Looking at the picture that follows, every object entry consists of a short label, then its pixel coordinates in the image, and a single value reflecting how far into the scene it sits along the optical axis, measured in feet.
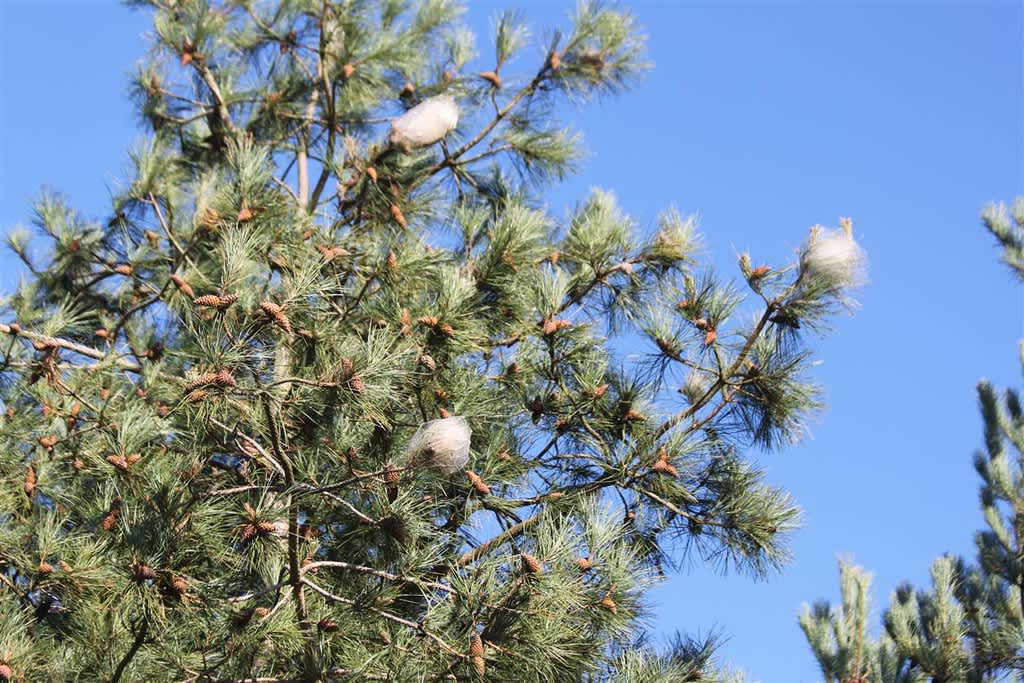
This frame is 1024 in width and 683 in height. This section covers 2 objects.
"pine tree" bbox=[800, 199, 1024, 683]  28.09
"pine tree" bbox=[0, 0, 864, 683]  17.63
